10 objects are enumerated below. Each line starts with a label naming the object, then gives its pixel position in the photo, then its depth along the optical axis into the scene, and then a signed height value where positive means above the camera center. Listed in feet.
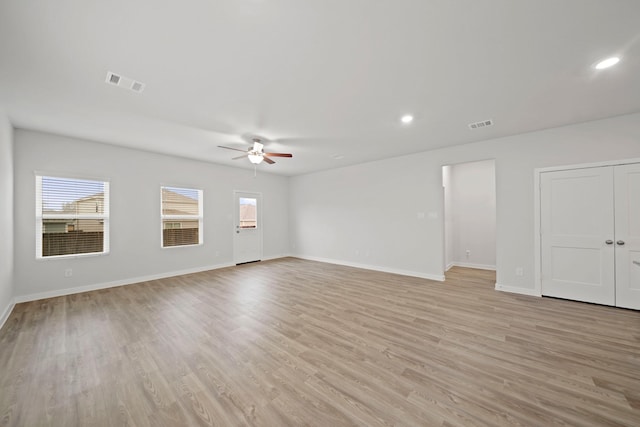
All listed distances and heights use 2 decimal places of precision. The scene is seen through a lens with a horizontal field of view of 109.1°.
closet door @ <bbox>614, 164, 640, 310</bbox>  10.66 -1.05
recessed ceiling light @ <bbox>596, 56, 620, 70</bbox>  7.05 +4.74
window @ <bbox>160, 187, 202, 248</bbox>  17.62 -0.06
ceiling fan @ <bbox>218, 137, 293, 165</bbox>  13.51 +3.68
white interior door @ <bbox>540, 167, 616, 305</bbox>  11.27 -1.17
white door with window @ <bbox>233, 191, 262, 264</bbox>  21.89 -1.26
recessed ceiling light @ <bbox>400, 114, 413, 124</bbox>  11.03 +4.72
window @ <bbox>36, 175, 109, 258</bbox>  13.01 -0.04
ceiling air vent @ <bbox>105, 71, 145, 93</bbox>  7.76 +4.74
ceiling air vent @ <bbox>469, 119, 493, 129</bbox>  11.68 +4.67
